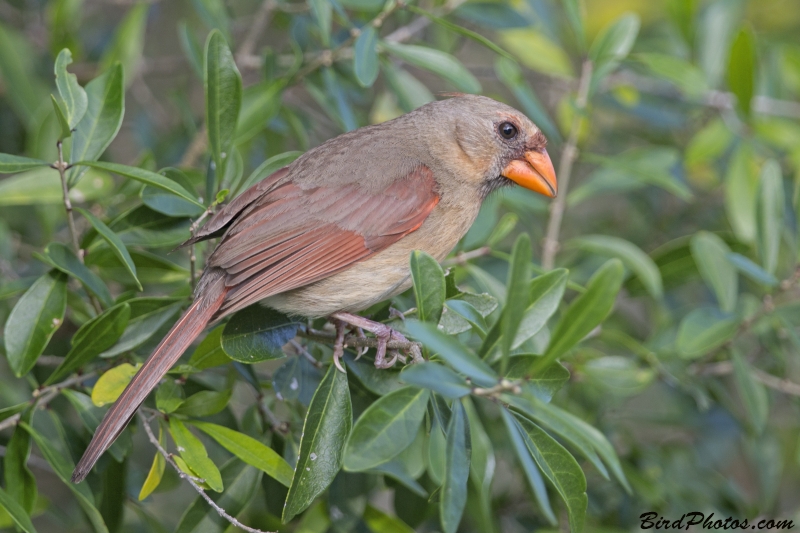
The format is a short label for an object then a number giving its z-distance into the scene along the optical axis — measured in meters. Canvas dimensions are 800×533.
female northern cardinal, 5.20
